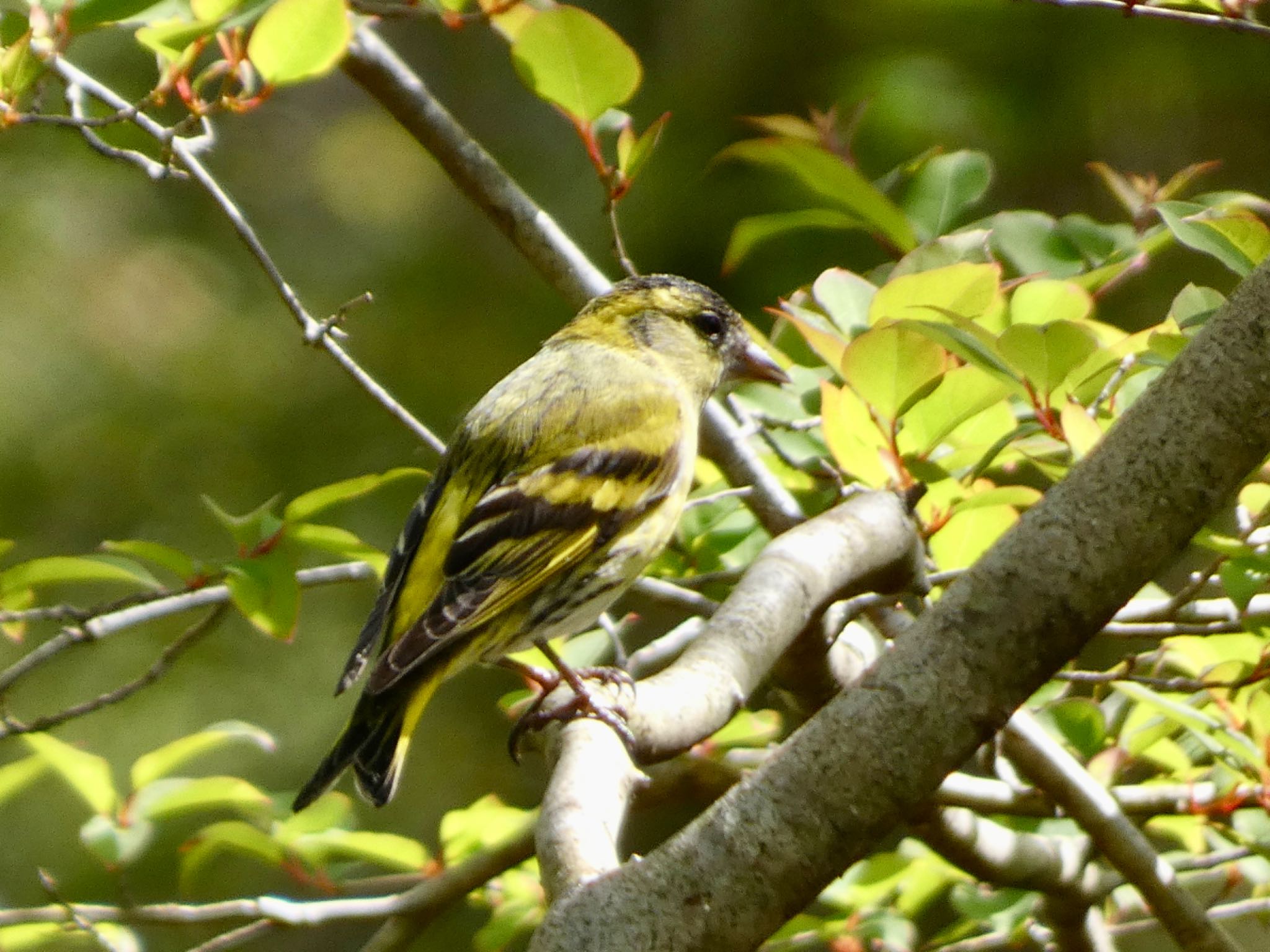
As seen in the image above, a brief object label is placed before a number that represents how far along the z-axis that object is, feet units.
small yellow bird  14.83
